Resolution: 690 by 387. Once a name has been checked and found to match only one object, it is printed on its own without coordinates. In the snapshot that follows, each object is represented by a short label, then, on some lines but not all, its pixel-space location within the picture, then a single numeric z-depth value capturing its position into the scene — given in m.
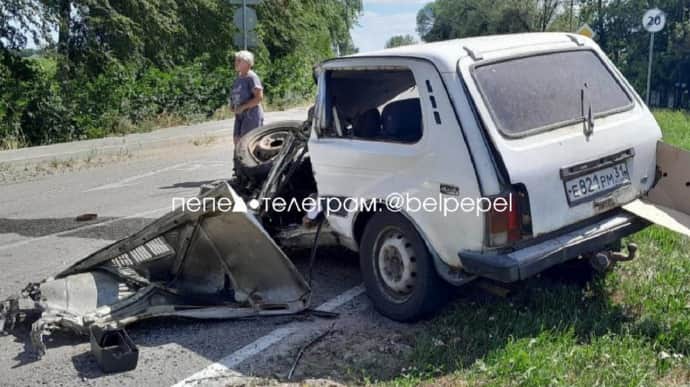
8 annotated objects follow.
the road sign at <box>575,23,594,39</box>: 14.09
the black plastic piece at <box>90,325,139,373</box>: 4.15
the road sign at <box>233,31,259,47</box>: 17.64
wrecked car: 4.11
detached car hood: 4.71
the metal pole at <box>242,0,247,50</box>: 16.92
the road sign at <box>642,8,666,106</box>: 14.37
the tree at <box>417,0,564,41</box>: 48.12
